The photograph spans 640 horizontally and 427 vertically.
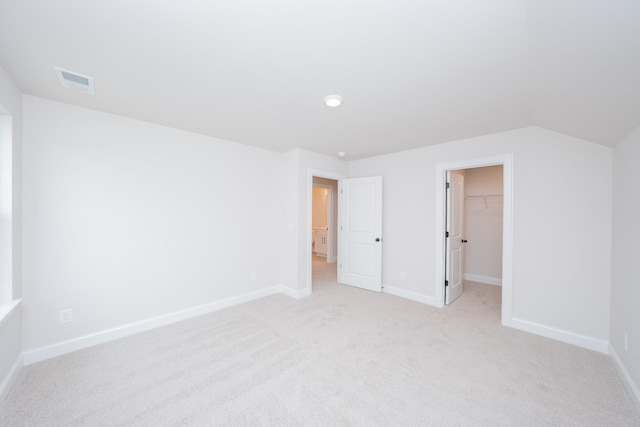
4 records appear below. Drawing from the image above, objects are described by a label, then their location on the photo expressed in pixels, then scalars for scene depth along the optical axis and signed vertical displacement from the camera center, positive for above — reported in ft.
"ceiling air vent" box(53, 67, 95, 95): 6.17 +3.36
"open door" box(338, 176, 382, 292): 14.35 -1.24
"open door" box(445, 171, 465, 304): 12.32 -1.37
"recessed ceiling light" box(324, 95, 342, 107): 7.17 +3.22
